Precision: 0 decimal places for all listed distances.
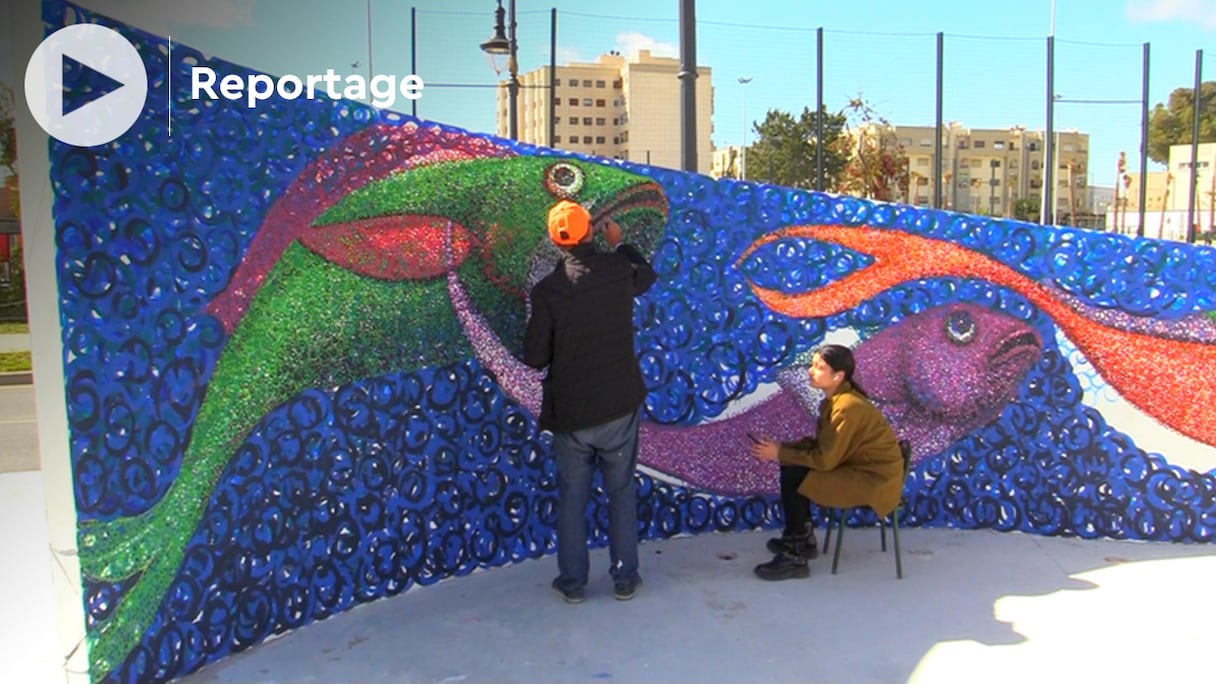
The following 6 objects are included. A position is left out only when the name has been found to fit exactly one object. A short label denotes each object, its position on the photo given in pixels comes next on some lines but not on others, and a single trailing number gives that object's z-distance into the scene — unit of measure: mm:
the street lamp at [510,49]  12141
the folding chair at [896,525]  4105
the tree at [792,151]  25133
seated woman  4031
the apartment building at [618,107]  26797
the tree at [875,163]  24766
